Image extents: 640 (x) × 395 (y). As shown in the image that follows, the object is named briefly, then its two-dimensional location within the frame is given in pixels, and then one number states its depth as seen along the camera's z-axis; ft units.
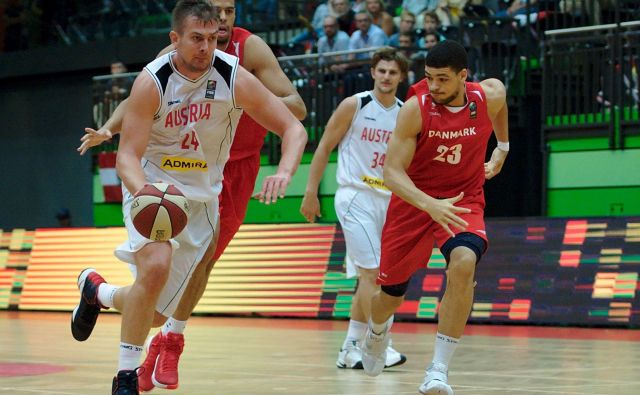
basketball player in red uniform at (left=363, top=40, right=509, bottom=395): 22.98
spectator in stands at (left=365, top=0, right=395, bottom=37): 59.88
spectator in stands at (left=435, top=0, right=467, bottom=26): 57.77
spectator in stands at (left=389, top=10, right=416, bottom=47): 57.47
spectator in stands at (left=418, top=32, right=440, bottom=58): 54.85
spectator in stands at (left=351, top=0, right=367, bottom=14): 61.87
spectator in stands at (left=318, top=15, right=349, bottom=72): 60.44
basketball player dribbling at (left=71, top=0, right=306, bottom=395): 20.16
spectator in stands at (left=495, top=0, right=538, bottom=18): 56.65
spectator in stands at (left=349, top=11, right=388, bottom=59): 58.70
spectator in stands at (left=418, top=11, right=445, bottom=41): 56.13
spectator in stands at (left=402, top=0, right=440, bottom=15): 59.98
